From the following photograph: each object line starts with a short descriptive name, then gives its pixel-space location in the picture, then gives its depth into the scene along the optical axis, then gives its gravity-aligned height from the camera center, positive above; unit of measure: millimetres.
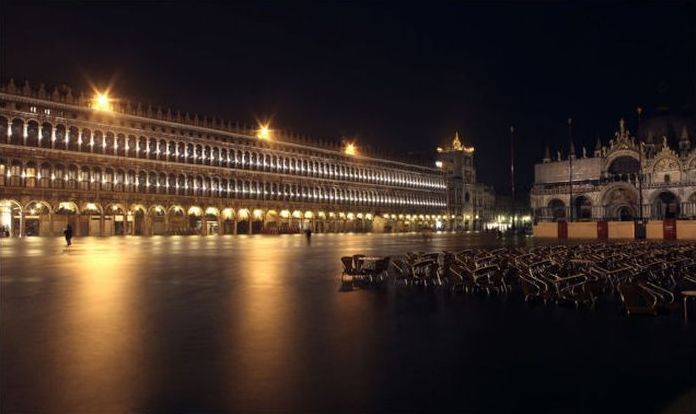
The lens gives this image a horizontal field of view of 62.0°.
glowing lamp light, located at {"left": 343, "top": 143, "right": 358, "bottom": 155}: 106144 +14322
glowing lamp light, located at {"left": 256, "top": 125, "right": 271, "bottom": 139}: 89875 +14719
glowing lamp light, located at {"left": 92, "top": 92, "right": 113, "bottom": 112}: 67988 +15055
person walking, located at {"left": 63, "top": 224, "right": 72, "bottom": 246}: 36312 -412
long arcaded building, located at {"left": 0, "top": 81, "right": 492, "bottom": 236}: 62688 +7225
